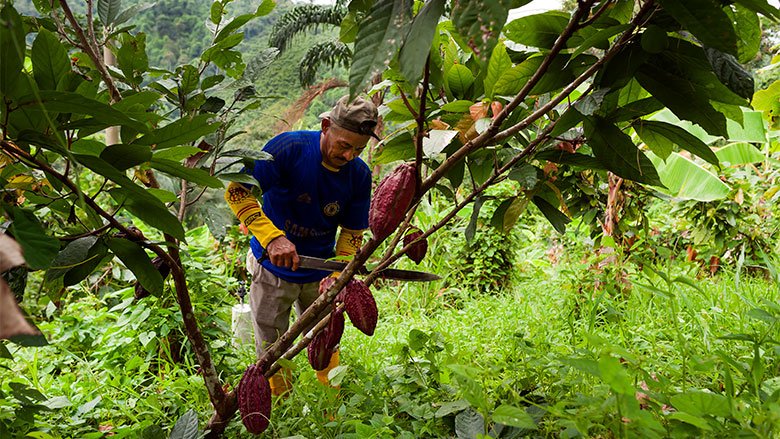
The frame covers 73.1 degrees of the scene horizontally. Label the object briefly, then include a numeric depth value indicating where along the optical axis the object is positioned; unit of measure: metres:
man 1.55
